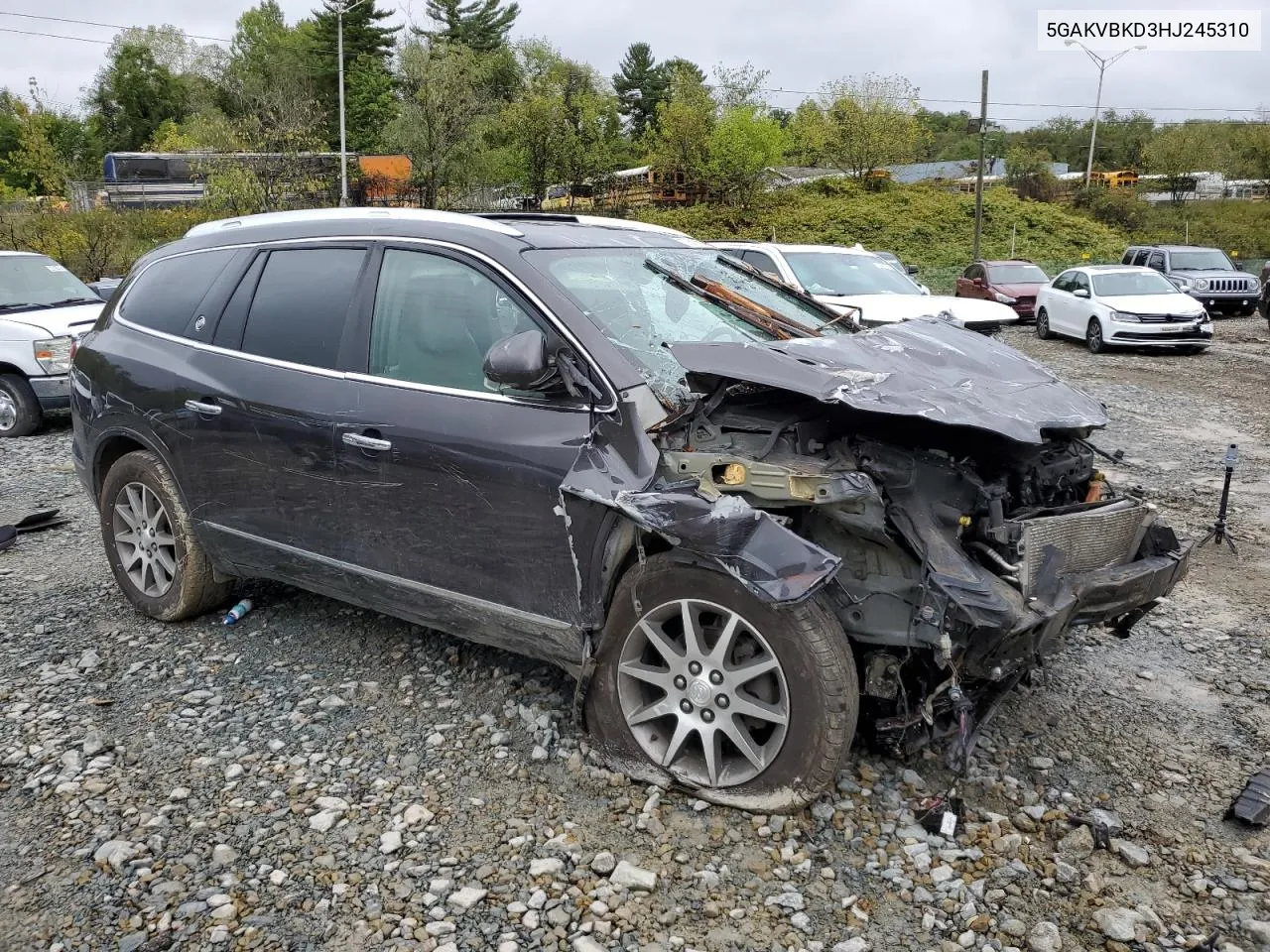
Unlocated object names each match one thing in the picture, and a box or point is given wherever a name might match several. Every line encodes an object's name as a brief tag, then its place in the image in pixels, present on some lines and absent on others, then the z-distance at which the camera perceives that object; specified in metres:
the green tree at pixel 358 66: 56.38
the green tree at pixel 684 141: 40.12
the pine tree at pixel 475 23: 68.56
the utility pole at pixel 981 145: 33.94
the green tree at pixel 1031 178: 45.47
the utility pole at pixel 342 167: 28.33
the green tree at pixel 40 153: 31.23
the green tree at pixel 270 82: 26.14
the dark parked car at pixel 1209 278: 21.81
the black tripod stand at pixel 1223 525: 5.53
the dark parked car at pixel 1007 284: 21.34
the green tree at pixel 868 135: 42.25
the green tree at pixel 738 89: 50.66
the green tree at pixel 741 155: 39.44
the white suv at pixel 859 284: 11.31
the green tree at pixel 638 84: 73.12
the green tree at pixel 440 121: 31.45
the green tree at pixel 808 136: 43.97
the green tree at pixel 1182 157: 46.47
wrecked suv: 2.94
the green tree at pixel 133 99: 72.00
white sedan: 16.22
